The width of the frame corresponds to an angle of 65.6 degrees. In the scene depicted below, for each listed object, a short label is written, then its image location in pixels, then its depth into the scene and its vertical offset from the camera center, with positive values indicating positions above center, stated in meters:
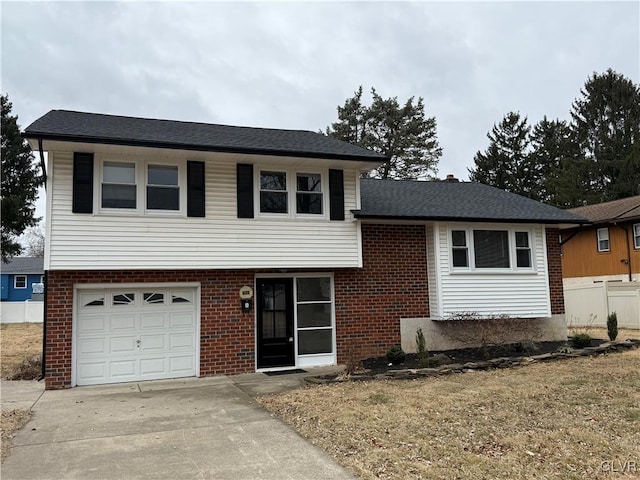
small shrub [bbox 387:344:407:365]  11.37 -1.64
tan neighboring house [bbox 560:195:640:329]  18.38 +0.67
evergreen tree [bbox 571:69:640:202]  36.16 +11.52
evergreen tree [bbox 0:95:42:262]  24.52 +5.77
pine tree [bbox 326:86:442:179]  35.47 +10.89
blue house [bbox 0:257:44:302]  41.19 +1.05
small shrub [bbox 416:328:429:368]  10.59 -1.49
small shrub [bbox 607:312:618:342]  13.55 -1.34
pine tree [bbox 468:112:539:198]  42.19 +10.40
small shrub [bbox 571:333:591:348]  12.38 -1.53
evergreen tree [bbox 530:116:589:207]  36.56 +9.16
